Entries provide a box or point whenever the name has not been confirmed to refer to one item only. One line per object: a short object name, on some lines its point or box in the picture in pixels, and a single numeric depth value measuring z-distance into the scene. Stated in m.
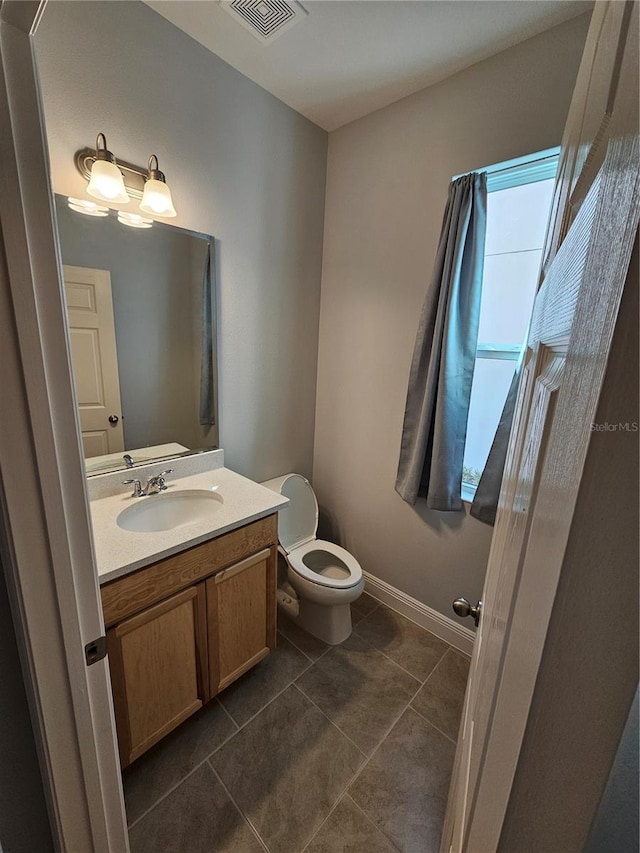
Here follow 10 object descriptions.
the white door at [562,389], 0.24
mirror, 1.31
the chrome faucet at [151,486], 1.47
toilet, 1.69
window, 1.44
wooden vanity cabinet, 1.09
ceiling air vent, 1.19
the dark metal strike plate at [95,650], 0.64
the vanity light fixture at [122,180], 1.19
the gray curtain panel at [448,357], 1.49
